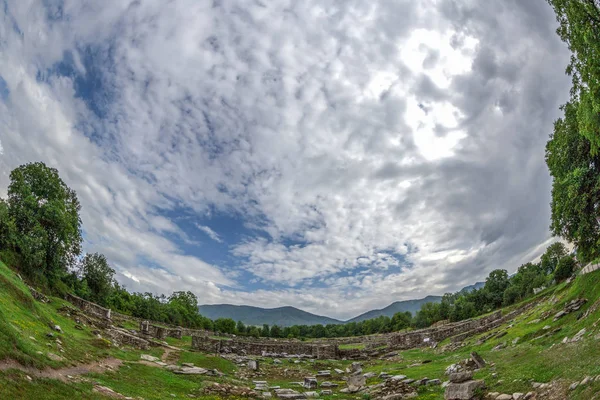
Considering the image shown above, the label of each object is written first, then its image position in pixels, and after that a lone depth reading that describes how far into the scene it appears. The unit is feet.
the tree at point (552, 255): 352.28
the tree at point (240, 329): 388.16
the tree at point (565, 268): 235.30
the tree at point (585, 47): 49.49
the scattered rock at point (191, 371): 98.73
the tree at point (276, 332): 410.93
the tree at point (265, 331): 409.26
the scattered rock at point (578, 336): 61.84
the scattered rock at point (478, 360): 72.20
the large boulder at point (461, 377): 63.21
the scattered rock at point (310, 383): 103.68
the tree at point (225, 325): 378.73
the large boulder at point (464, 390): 53.72
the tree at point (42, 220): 156.46
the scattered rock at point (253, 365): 128.32
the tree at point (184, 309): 334.24
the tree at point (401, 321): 393.70
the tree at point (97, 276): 237.45
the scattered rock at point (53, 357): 63.50
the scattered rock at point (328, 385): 103.40
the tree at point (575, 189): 88.12
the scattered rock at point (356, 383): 92.11
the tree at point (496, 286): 335.45
